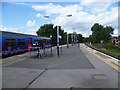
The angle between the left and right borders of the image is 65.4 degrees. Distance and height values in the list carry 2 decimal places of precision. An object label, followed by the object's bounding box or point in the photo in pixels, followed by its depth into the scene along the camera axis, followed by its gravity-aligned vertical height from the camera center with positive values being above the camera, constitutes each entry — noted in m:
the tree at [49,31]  36.59 +4.67
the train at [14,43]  9.96 -0.07
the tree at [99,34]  51.95 +5.00
